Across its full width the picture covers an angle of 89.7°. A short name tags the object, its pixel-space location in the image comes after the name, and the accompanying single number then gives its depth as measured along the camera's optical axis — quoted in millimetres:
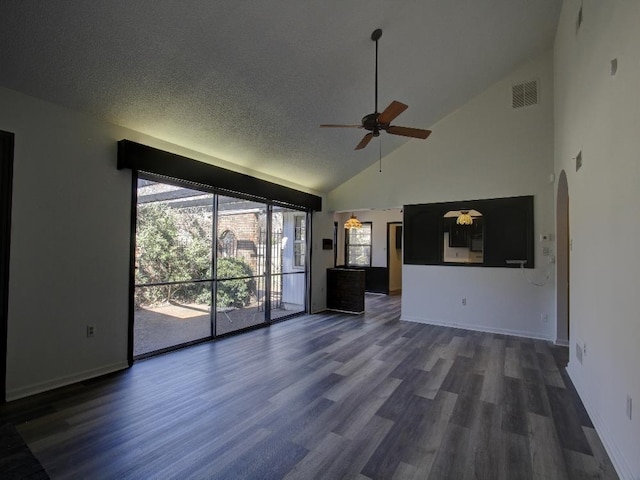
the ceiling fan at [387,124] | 2917
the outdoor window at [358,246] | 9953
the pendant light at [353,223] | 7860
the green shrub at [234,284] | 4910
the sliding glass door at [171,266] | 3977
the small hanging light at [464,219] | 5781
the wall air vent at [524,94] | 5160
